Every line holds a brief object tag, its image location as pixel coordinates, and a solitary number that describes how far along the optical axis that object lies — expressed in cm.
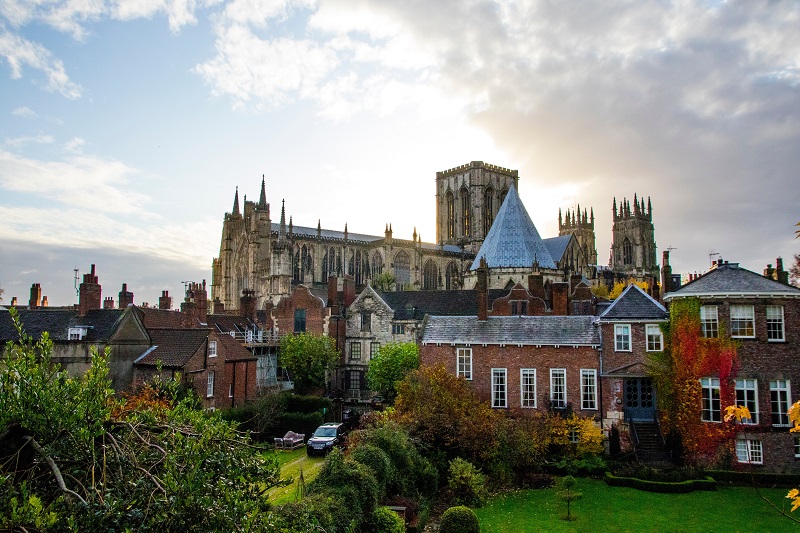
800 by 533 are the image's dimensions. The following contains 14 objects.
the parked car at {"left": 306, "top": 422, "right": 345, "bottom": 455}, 3247
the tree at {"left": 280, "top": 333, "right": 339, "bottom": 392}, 4684
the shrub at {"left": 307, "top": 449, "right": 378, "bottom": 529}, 1753
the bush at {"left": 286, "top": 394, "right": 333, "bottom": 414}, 4064
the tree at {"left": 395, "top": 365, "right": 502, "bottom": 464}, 2820
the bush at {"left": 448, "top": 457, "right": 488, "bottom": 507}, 2555
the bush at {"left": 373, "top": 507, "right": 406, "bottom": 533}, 1819
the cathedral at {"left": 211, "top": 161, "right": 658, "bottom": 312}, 7388
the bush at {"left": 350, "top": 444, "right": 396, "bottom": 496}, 2086
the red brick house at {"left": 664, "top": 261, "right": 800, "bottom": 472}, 2928
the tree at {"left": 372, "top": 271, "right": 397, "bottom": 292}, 8612
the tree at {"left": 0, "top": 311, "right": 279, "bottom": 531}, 639
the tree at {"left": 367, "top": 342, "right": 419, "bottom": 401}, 4334
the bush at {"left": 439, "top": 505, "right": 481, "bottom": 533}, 2023
